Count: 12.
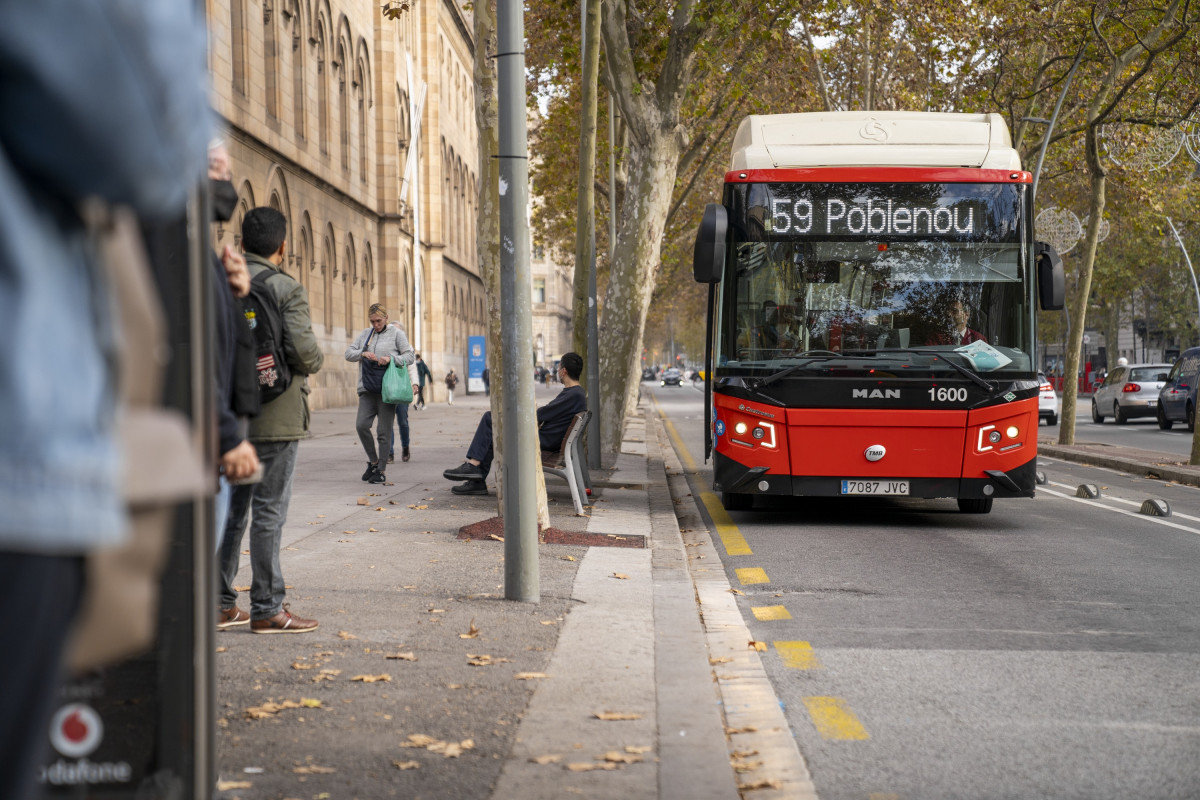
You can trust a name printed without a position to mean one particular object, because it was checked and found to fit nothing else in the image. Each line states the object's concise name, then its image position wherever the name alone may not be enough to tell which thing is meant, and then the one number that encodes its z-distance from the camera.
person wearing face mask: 4.02
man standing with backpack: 5.74
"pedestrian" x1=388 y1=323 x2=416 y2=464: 16.99
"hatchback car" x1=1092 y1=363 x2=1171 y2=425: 34.53
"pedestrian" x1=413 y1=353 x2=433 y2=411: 42.08
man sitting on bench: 12.45
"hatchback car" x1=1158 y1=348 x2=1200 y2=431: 29.70
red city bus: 11.13
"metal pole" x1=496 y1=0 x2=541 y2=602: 7.45
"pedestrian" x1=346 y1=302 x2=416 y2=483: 15.05
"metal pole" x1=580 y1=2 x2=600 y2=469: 15.81
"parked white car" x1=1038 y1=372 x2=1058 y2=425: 32.94
